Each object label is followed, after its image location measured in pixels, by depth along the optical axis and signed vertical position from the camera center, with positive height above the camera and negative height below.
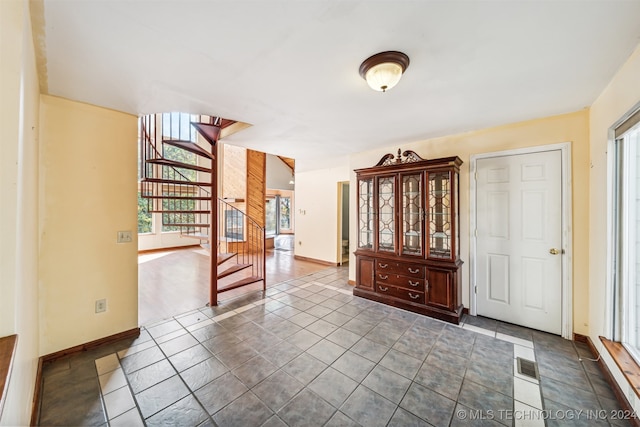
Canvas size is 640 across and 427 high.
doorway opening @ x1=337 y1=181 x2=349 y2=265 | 5.97 -0.28
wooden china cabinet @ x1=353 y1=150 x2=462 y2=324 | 3.05 -0.30
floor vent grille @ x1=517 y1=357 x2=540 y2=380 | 2.05 -1.37
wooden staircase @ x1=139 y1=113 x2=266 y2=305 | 3.31 +0.27
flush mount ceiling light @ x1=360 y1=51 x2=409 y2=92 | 1.63 +1.03
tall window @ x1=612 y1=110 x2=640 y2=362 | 1.87 -0.18
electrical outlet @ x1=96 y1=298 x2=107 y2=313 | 2.44 -0.93
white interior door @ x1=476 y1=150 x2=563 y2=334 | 2.70 -0.30
